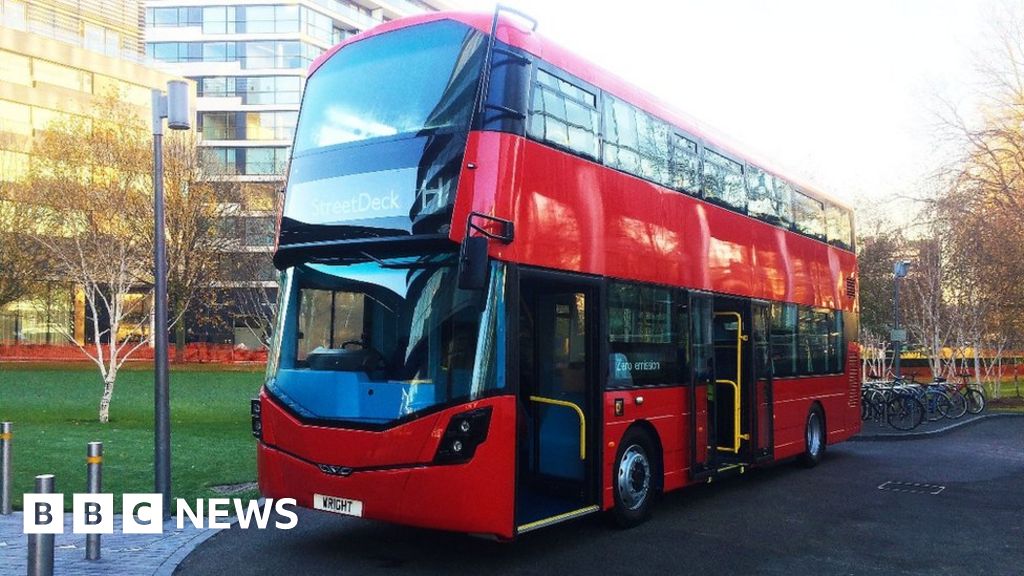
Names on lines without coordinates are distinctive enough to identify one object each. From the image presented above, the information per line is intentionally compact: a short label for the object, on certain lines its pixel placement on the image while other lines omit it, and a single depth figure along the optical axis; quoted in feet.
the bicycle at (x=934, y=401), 72.69
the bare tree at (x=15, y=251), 93.91
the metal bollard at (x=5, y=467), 29.91
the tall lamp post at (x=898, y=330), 83.97
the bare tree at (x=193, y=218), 88.89
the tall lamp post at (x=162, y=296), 29.94
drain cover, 38.04
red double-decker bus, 22.74
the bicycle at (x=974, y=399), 79.05
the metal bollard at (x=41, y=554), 15.87
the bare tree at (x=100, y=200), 67.82
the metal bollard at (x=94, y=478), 23.27
